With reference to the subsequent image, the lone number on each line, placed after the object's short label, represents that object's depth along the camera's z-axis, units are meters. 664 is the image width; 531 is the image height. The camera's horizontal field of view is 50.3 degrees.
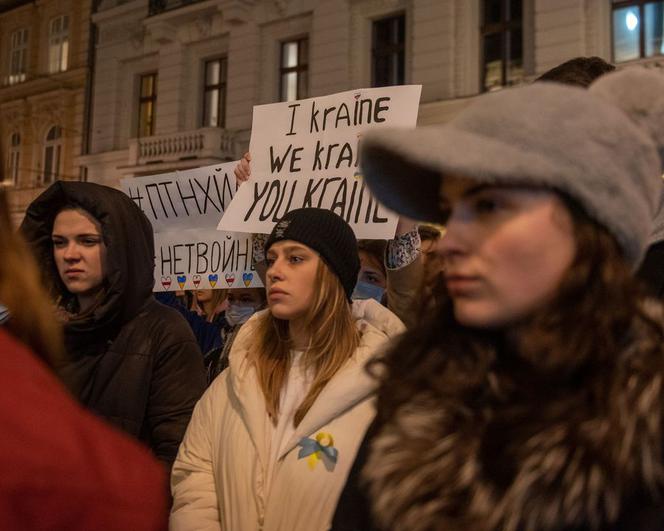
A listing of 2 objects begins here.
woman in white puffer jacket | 1.91
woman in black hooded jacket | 2.22
